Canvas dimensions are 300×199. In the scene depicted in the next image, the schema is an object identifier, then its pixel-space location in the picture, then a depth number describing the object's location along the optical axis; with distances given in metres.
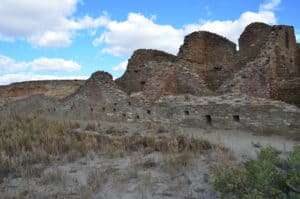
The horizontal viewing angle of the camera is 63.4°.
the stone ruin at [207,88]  6.86
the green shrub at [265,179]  2.94
